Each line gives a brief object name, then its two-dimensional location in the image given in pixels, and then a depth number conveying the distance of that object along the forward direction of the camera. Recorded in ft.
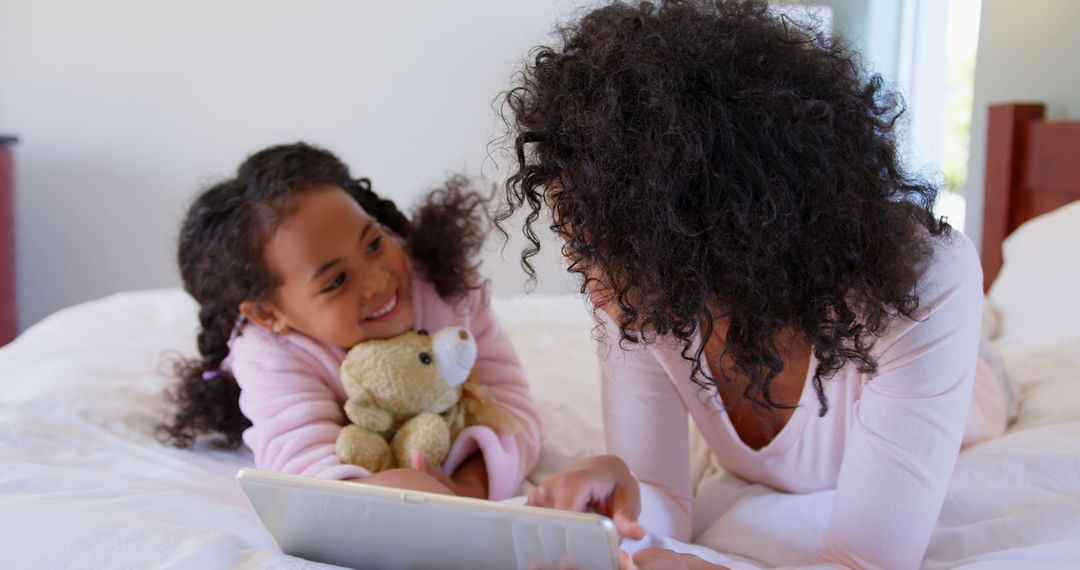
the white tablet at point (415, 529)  2.02
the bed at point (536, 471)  2.67
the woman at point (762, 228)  2.23
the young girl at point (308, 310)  3.63
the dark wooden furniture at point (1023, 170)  6.22
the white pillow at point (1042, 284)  4.75
